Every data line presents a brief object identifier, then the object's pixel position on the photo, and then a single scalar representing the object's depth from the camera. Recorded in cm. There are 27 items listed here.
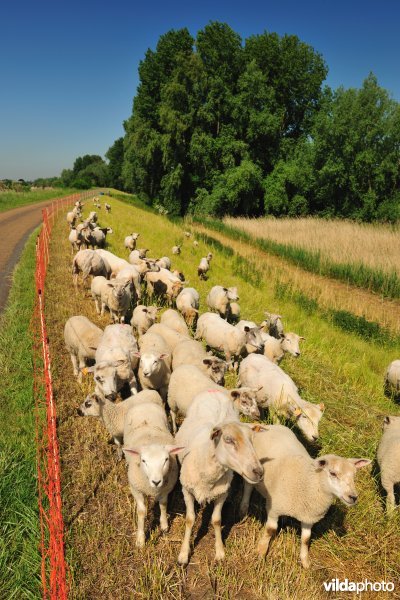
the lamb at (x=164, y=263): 1386
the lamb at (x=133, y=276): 1175
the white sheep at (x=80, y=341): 783
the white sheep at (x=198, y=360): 680
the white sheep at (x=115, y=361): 617
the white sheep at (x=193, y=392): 580
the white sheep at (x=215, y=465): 373
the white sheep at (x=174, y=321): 938
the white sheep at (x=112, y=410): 566
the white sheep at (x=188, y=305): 1067
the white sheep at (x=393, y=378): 859
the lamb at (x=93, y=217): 2103
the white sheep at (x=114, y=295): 987
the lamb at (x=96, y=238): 1667
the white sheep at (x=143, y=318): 934
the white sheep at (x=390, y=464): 501
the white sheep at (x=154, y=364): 651
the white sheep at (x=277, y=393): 561
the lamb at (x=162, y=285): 1190
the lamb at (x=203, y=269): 1628
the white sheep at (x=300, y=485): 388
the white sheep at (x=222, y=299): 1132
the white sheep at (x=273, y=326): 998
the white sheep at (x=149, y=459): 401
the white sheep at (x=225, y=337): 861
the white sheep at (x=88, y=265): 1228
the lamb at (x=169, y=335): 832
